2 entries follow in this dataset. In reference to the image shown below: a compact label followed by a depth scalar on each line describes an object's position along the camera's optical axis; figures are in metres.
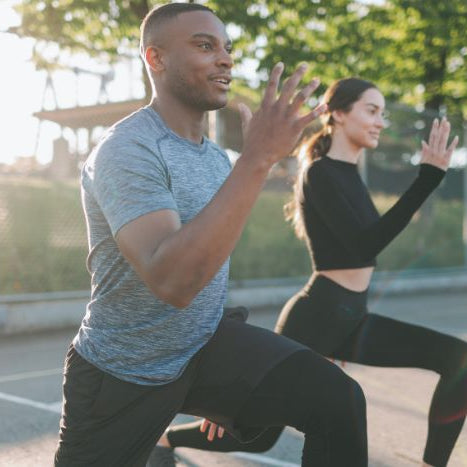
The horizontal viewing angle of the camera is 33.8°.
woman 3.27
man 2.20
